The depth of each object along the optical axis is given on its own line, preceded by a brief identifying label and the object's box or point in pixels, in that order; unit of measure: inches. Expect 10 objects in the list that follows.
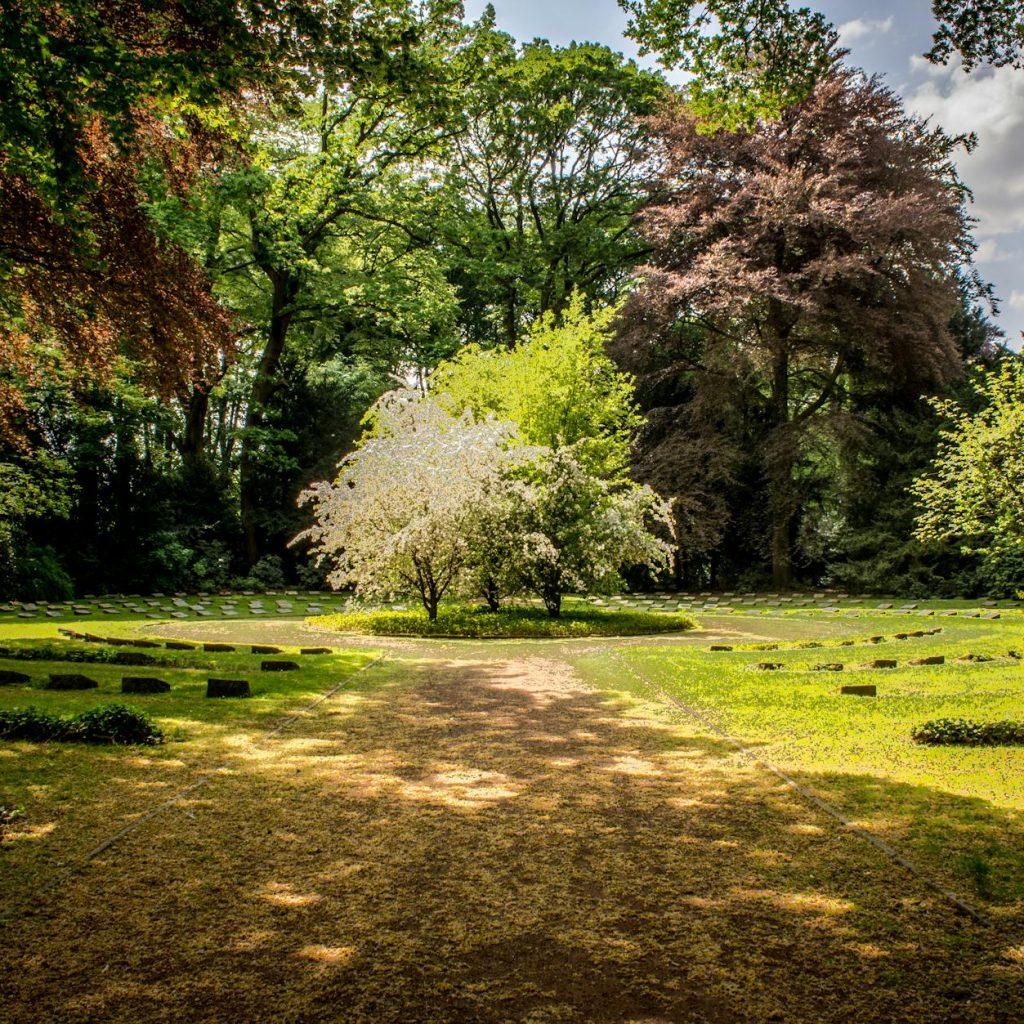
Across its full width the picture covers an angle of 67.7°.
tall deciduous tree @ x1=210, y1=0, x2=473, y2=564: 800.9
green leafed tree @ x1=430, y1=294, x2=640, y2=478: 634.8
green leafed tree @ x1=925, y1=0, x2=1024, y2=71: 243.1
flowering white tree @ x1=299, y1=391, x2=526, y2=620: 526.3
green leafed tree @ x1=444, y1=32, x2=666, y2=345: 976.3
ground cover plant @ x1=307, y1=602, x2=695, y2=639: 522.3
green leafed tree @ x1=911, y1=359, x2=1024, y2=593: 533.6
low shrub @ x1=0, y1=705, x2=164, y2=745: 202.4
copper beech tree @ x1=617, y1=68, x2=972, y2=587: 785.6
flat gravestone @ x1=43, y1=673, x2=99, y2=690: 255.6
